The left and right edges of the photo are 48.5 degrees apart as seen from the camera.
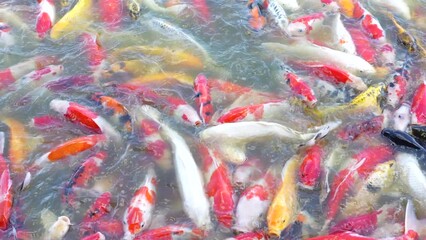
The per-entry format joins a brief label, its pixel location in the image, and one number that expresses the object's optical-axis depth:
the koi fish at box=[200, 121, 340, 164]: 4.71
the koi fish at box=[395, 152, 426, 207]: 4.32
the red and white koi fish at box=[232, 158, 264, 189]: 4.38
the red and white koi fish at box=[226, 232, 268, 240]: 3.86
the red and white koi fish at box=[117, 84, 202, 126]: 4.95
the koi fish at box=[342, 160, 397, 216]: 4.24
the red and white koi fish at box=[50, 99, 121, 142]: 4.87
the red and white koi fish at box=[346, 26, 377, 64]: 5.70
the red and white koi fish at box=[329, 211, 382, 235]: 4.04
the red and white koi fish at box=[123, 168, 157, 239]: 4.02
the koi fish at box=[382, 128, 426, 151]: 4.62
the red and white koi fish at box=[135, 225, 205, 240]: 3.93
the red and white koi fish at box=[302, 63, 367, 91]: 5.26
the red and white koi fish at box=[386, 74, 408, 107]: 5.15
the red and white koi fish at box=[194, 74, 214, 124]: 4.97
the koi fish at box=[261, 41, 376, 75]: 5.50
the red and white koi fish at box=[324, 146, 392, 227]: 4.24
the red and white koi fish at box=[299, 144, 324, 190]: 4.34
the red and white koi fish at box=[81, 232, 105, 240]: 3.93
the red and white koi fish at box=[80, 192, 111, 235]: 4.11
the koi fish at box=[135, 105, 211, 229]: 4.14
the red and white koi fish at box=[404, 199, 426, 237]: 3.99
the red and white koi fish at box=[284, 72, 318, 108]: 5.10
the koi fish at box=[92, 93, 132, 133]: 4.97
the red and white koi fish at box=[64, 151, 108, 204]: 4.38
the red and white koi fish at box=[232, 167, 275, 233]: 4.01
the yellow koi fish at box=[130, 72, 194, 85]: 5.50
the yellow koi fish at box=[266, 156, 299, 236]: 3.98
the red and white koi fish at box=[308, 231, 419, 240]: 3.80
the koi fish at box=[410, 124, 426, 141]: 4.66
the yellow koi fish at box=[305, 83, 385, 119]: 5.04
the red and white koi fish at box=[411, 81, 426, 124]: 4.88
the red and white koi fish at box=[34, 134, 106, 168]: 4.64
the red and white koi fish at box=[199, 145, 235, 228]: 4.10
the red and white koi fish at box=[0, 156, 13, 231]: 4.09
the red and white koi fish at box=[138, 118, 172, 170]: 4.64
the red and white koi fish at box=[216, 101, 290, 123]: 4.87
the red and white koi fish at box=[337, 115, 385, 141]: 4.83
